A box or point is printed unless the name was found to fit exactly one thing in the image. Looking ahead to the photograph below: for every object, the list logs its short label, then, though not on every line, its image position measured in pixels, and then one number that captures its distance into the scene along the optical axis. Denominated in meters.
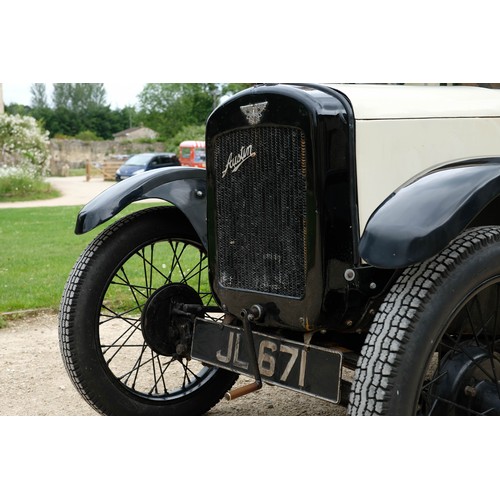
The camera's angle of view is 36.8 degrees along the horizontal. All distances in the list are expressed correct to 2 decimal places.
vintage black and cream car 2.38
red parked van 30.48
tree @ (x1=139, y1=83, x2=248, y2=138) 49.84
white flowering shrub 24.80
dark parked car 28.52
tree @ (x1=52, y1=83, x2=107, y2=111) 80.50
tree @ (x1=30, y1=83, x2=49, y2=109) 78.49
